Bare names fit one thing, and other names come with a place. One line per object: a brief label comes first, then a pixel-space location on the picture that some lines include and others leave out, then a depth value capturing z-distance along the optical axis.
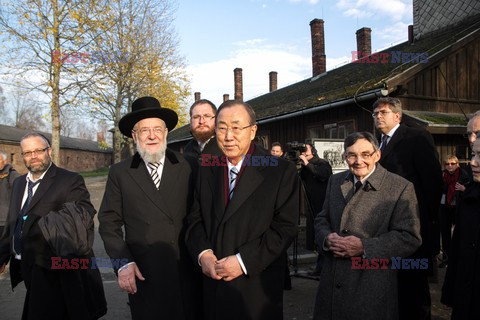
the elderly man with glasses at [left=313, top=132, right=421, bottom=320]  2.59
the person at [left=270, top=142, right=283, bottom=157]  6.97
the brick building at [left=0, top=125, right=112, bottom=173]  41.28
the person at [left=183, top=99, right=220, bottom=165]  3.97
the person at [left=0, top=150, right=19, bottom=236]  5.32
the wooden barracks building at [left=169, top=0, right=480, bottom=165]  9.84
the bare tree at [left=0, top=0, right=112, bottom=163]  16.11
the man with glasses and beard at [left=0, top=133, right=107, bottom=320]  3.31
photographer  5.84
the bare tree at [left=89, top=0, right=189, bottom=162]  20.44
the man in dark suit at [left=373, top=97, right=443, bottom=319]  3.39
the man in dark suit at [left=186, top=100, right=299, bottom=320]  2.27
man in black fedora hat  2.68
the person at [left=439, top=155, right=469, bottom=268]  6.84
